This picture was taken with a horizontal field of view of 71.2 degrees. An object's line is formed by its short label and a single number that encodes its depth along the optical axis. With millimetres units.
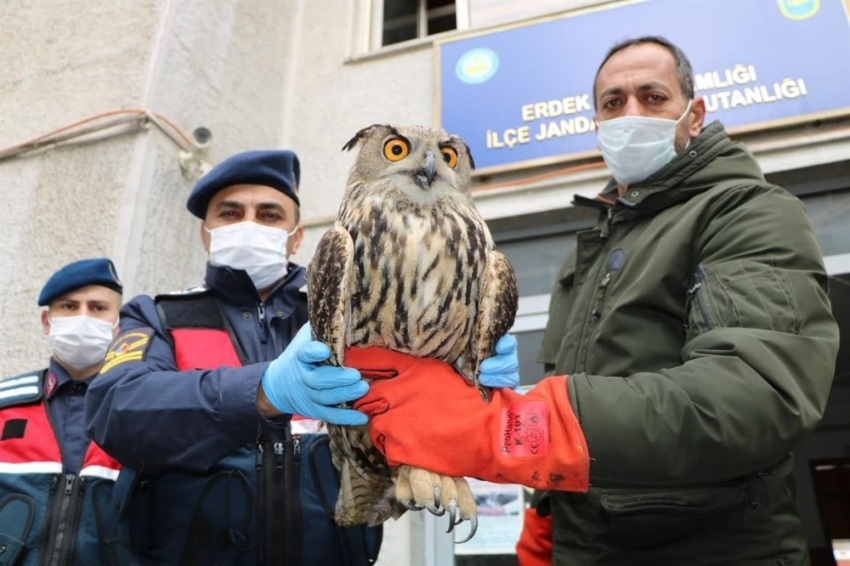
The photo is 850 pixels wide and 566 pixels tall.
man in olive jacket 1118
